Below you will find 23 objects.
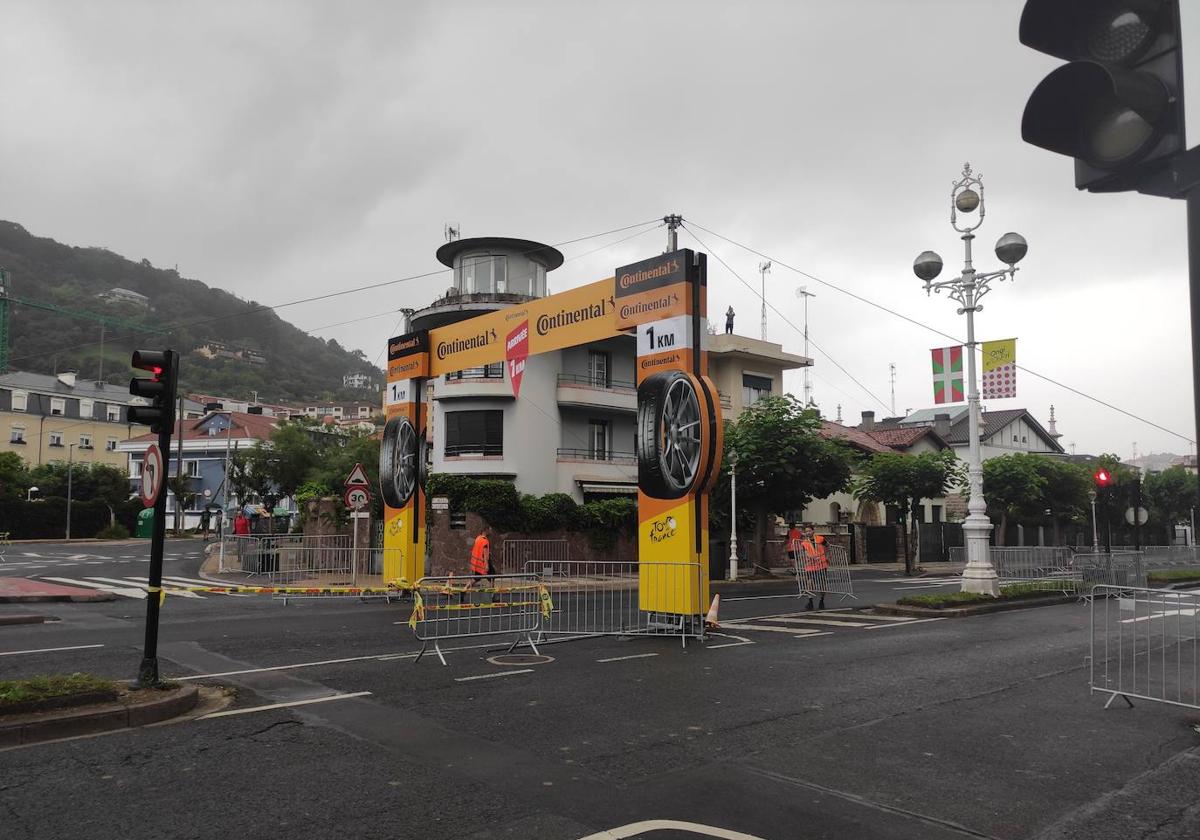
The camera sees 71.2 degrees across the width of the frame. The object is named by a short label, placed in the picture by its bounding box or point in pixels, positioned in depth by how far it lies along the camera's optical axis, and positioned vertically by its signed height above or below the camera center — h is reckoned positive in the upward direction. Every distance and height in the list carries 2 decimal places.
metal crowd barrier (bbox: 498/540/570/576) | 29.58 -1.71
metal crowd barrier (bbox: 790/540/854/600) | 17.86 -1.53
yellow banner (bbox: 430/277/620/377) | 15.68 +3.73
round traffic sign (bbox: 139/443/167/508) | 7.99 +0.26
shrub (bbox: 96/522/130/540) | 57.25 -2.07
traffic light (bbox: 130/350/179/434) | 8.23 +1.14
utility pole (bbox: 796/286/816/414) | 46.41 +8.61
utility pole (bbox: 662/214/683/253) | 25.39 +8.63
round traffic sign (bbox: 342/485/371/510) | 22.21 +0.16
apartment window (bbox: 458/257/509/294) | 38.84 +10.62
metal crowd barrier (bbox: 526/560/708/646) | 12.79 -1.69
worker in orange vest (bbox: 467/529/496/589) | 18.23 -1.12
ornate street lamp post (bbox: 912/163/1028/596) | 18.22 +3.10
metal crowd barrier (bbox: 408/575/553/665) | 11.23 -1.50
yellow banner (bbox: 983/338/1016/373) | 17.97 +3.32
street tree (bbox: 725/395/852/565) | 29.75 +1.76
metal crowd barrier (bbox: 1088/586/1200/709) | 8.17 -1.90
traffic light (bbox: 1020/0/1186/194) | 2.30 +1.21
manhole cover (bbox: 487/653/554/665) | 10.38 -1.93
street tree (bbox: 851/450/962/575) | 34.25 +1.24
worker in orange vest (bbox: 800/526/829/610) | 17.83 -1.22
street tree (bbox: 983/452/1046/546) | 39.41 +1.24
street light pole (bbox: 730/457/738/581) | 29.14 -0.52
